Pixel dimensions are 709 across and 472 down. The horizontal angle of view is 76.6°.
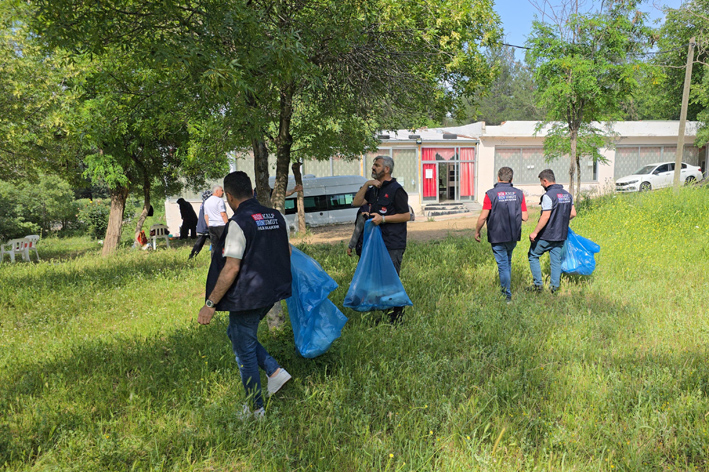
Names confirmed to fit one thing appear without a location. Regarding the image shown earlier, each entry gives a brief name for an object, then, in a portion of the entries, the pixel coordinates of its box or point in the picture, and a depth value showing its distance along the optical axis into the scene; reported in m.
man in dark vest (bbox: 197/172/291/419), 3.12
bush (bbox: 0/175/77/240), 21.86
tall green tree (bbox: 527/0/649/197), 13.23
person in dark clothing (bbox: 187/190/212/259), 9.39
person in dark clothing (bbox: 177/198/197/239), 18.61
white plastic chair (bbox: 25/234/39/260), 14.27
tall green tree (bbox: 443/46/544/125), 61.03
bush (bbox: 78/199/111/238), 23.31
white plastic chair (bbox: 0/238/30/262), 13.76
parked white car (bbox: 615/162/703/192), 23.16
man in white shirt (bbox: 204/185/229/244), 8.67
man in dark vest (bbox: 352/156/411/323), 4.98
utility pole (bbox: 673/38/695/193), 14.19
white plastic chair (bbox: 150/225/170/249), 16.86
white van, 19.30
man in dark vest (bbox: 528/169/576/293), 6.05
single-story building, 24.88
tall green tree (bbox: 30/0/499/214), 4.38
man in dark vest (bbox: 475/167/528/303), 5.75
